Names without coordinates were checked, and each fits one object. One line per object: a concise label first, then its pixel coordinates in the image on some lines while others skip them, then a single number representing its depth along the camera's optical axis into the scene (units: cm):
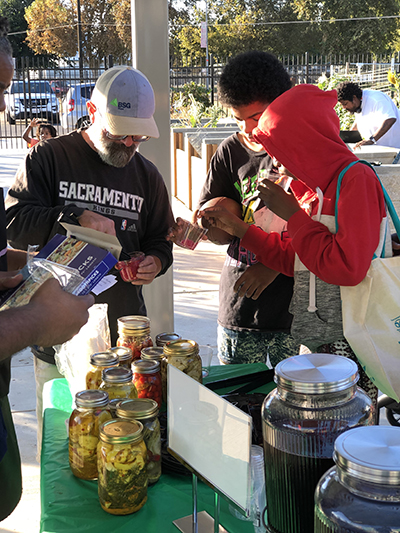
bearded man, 231
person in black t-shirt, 238
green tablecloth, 132
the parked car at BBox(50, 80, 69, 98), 1938
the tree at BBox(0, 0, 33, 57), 4460
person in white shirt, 789
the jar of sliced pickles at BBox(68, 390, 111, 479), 143
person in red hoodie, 174
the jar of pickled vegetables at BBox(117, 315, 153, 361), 189
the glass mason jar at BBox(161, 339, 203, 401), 171
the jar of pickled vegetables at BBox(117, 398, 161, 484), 137
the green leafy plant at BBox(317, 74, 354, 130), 1033
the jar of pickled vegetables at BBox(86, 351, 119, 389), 165
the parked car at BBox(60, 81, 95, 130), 1745
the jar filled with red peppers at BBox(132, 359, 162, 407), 168
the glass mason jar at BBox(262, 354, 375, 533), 100
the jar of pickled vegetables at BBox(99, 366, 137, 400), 154
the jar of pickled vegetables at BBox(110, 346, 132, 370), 175
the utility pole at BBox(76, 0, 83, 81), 1777
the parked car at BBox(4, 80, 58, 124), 1897
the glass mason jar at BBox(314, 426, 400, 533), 71
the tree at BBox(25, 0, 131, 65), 3903
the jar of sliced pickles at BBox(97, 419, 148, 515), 127
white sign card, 105
